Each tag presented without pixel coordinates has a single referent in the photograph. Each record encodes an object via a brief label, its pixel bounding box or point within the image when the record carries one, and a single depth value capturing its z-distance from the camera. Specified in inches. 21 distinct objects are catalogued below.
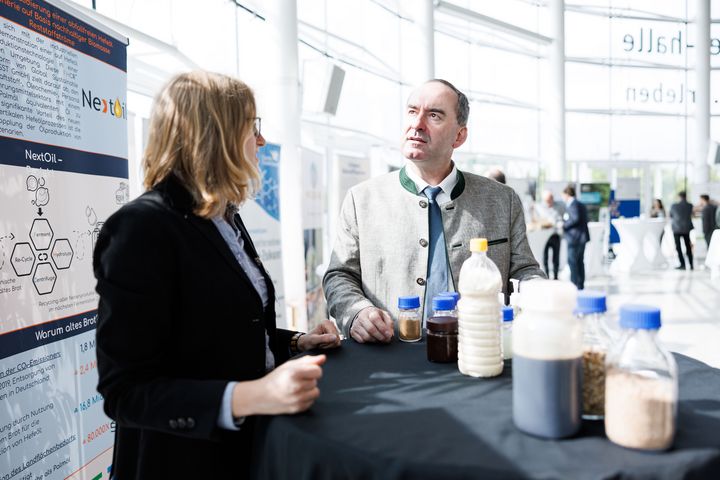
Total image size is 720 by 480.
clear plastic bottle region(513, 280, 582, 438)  34.8
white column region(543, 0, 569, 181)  516.4
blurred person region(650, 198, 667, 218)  508.4
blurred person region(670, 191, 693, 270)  431.5
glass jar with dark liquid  53.1
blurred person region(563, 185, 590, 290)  335.0
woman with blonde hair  41.8
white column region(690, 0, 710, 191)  577.3
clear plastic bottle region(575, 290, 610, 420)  38.1
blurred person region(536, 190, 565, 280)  358.6
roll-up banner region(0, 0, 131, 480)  68.6
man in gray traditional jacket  79.7
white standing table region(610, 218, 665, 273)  427.8
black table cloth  32.5
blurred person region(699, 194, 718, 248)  433.4
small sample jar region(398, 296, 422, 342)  63.4
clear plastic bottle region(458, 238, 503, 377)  46.7
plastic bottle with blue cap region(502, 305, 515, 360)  51.0
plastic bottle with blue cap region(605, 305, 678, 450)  33.4
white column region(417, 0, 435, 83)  363.3
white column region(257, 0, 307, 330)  194.9
